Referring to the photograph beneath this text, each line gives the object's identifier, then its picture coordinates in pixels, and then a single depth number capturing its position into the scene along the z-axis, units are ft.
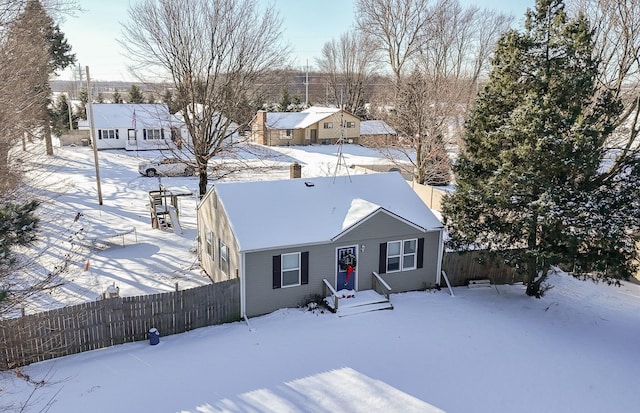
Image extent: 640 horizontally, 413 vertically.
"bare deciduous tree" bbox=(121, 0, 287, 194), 67.10
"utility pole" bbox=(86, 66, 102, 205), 81.26
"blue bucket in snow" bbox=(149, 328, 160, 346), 39.65
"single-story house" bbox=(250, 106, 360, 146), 171.42
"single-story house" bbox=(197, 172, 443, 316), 45.27
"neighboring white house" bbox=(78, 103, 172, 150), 149.38
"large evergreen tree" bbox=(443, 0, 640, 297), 43.55
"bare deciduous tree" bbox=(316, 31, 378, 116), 187.04
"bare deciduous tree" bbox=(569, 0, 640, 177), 57.57
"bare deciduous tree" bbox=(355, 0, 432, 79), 115.65
